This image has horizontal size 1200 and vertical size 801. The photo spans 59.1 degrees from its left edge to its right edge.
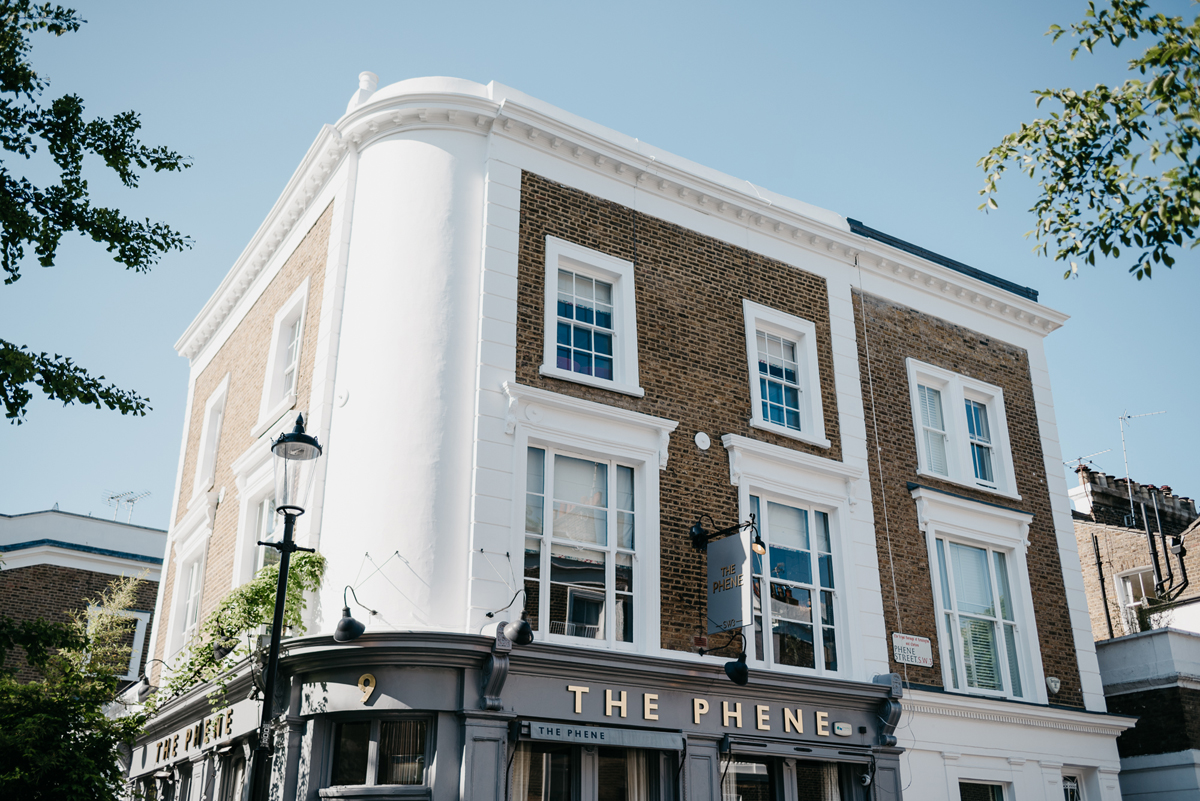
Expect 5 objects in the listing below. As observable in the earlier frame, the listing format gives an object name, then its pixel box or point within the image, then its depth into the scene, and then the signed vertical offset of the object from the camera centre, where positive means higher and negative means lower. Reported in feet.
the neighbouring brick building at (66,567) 88.17 +24.29
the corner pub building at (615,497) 41.32 +16.63
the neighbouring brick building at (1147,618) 59.21 +16.74
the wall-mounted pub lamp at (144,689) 58.44 +9.71
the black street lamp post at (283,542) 33.47 +10.51
